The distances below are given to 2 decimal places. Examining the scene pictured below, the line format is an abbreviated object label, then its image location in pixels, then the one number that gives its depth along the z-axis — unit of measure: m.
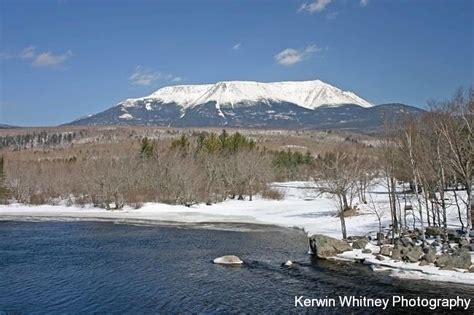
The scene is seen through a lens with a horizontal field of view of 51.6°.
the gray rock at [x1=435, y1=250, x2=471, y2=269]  30.73
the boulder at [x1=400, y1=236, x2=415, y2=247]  37.41
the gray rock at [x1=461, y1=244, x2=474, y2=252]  34.03
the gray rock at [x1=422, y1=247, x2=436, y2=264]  32.66
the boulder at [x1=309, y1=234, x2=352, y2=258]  38.37
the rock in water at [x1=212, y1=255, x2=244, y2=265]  36.75
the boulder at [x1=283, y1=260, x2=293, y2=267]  35.47
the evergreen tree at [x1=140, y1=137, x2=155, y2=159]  103.99
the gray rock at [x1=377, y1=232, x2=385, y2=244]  40.72
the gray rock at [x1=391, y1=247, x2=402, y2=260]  34.69
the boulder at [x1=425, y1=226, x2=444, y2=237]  39.92
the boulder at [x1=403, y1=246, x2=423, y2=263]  33.38
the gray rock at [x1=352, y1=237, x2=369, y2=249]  39.59
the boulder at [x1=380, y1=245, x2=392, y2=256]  35.66
